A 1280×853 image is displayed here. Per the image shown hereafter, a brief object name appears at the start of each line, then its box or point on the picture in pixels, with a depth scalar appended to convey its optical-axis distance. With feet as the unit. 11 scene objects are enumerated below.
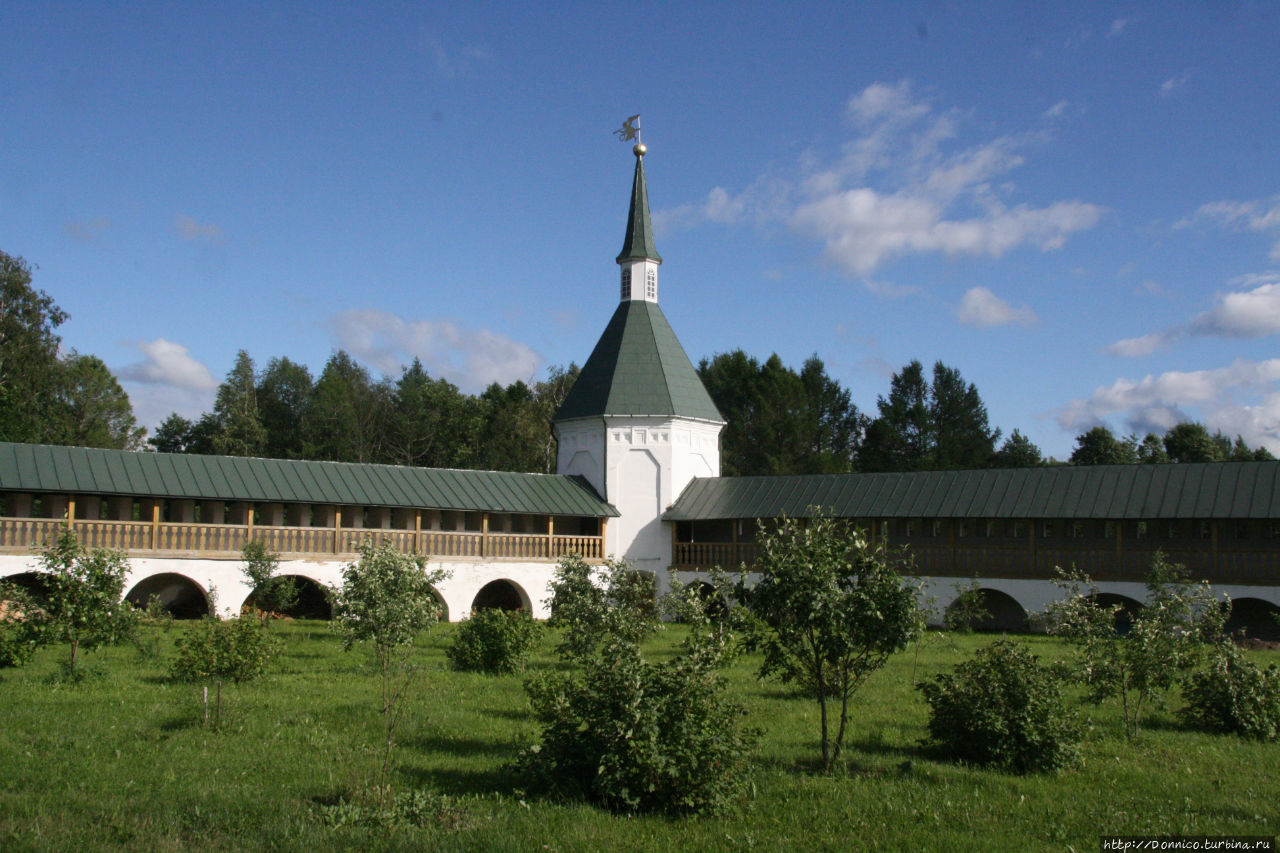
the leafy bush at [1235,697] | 39.55
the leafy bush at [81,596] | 43.04
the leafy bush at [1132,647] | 38.70
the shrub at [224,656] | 45.42
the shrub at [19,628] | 43.24
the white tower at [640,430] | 92.84
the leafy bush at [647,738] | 27.12
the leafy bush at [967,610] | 60.39
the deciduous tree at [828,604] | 31.09
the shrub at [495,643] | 52.49
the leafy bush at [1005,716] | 32.78
